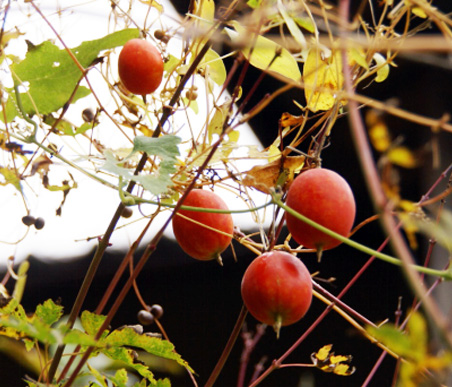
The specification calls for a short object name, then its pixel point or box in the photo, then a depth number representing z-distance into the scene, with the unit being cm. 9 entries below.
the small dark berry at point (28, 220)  160
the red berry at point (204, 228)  157
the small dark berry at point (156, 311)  155
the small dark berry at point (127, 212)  157
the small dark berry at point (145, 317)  154
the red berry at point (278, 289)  152
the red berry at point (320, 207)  150
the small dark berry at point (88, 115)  163
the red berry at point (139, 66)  160
